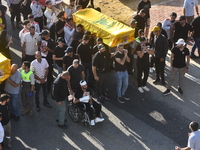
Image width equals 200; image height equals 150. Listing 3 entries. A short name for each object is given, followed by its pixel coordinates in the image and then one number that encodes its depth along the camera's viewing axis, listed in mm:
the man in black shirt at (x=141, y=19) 12914
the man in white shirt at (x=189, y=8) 13961
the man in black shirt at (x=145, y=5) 13717
